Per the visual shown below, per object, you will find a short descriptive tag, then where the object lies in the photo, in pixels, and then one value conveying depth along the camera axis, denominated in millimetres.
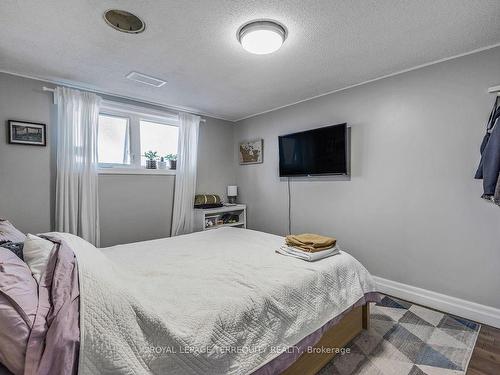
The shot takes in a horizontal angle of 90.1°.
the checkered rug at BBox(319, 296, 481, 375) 1611
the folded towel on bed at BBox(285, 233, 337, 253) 1888
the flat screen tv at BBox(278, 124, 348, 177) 2949
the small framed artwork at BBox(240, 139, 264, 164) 3994
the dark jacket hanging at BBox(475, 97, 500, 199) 1850
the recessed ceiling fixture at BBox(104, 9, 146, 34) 1662
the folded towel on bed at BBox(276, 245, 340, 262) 1806
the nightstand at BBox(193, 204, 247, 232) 3650
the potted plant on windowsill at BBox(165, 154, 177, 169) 3654
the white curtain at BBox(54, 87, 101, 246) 2670
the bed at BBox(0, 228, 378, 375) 892
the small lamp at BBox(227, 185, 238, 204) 4246
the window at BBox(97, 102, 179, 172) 3145
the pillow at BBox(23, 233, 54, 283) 1115
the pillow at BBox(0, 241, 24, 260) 1335
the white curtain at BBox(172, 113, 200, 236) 3562
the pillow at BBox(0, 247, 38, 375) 736
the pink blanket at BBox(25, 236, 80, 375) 728
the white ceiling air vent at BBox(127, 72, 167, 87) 2543
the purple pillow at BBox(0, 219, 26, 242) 1621
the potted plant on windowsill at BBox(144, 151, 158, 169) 3447
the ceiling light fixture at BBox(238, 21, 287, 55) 1740
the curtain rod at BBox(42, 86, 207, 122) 2558
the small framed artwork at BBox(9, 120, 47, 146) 2482
